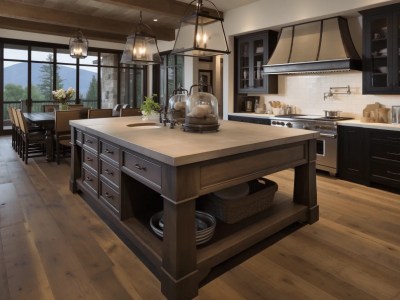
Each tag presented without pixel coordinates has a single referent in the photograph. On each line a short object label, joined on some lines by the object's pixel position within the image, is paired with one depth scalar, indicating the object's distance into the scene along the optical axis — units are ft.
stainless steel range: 13.97
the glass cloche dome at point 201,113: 7.96
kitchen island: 5.70
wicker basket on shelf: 7.65
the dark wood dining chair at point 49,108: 24.57
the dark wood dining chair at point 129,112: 18.33
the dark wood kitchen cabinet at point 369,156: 12.00
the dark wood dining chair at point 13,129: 20.08
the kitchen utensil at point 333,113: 15.23
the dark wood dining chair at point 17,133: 18.45
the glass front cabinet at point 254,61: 17.94
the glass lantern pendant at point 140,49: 10.76
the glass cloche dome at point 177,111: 9.65
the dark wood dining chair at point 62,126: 16.60
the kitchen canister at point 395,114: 12.75
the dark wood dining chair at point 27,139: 16.72
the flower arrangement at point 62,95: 20.33
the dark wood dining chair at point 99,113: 17.30
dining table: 16.79
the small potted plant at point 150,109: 10.94
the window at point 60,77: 27.89
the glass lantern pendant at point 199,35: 7.61
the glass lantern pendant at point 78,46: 18.07
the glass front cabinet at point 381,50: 12.43
